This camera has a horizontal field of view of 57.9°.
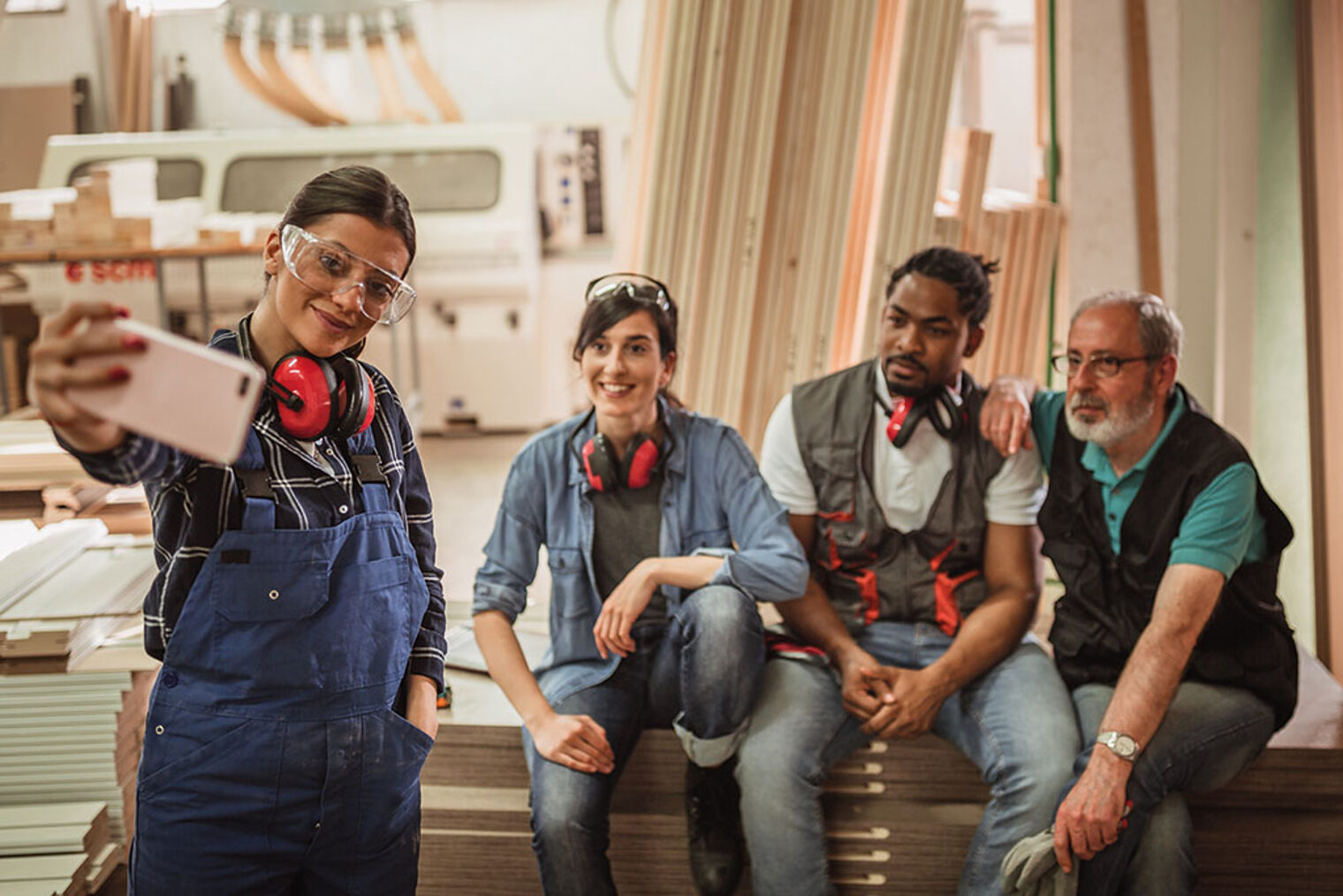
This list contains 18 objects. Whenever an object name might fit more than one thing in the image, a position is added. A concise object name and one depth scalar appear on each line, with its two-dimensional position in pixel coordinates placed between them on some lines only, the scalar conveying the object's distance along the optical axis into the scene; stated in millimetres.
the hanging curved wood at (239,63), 7059
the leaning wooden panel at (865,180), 3713
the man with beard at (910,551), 2490
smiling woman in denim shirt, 2340
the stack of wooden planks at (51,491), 3566
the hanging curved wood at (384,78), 7215
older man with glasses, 2295
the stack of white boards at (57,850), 2287
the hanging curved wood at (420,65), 7223
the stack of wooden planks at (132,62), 7504
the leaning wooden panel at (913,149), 3564
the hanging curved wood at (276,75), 7121
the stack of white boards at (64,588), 2488
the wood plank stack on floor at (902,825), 2549
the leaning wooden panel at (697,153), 3461
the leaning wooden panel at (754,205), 3486
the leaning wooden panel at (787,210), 3537
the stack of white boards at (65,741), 2527
